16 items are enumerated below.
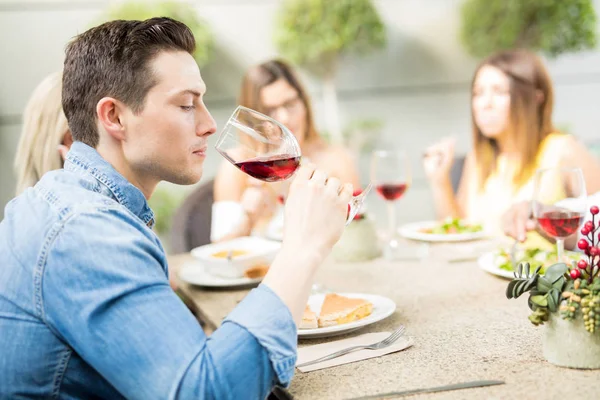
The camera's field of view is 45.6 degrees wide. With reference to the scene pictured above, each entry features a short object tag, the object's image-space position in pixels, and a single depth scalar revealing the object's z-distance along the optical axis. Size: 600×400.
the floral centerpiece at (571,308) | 1.08
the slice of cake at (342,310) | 1.38
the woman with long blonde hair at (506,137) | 3.01
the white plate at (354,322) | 1.35
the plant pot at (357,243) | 2.13
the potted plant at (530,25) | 5.14
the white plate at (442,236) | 2.34
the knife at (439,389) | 1.05
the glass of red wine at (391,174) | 2.27
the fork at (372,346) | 1.23
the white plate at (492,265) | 1.72
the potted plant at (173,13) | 4.45
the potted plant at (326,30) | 4.82
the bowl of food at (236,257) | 1.93
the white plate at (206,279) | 1.88
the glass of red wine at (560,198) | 1.47
